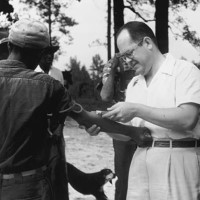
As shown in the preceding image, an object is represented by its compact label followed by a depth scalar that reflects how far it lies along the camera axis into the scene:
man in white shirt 4.09
